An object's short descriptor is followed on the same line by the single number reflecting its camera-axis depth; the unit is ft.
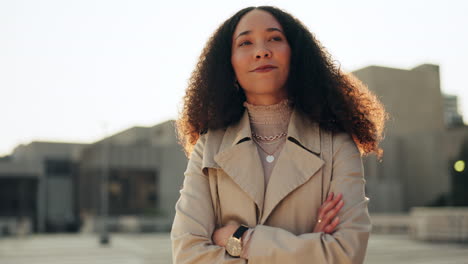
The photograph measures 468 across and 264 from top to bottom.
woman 7.43
